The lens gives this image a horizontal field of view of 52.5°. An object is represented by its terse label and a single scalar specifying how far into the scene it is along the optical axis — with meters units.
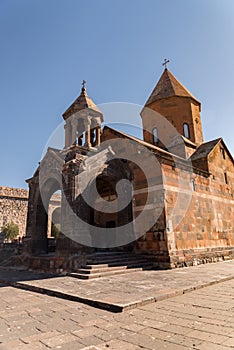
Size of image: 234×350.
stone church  9.66
